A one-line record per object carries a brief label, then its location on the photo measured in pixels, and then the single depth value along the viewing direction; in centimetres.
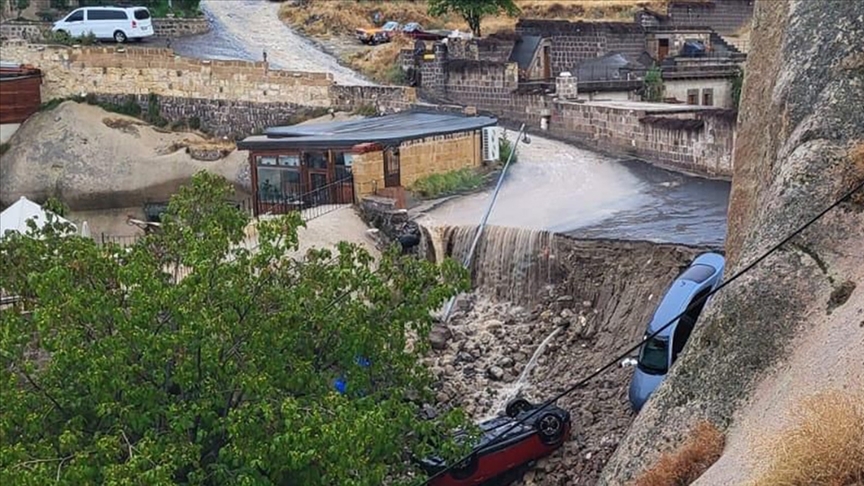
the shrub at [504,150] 2814
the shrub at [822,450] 795
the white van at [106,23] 4031
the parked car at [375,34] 4462
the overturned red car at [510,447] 1570
